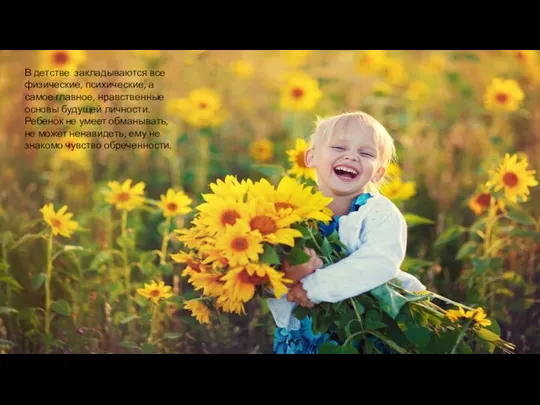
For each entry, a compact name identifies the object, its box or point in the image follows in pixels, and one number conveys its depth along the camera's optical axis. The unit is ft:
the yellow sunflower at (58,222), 9.65
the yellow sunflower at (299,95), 12.31
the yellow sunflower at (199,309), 8.37
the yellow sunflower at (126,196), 10.16
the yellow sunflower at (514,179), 9.87
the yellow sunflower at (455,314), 8.43
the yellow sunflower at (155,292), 9.39
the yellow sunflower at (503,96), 11.73
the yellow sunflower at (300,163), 9.63
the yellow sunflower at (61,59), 10.77
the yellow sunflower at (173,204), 9.95
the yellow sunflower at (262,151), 12.57
